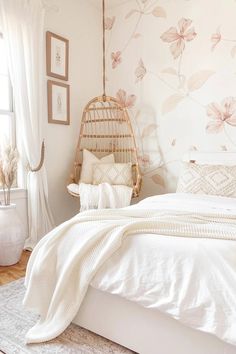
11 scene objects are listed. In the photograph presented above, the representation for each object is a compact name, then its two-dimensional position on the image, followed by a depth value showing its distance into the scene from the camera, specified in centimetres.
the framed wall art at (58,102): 303
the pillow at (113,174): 305
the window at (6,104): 270
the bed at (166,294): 108
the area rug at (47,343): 138
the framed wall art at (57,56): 297
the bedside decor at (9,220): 240
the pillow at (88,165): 312
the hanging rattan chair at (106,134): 336
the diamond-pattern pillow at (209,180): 241
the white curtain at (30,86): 255
